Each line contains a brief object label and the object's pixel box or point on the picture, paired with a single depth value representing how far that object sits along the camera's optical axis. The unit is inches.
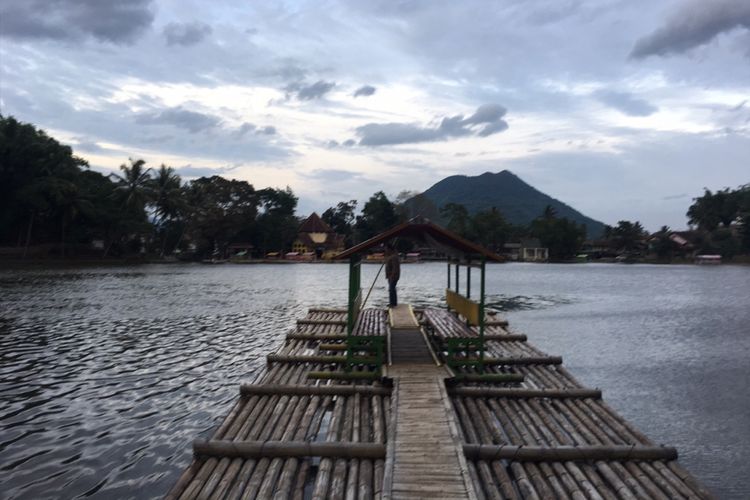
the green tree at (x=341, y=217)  5019.7
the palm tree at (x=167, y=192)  3284.9
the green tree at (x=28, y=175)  2490.2
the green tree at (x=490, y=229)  4852.4
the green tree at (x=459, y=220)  4786.7
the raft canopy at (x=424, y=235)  494.9
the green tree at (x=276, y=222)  4343.0
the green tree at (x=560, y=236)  5004.9
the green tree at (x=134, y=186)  3063.5
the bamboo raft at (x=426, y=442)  274.1
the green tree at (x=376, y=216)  4569.4
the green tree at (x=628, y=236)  5255.9
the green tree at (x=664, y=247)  4832.7
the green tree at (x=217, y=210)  3873.0
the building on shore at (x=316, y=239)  4421.8
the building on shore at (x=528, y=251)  5201.8
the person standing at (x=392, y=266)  713.6
